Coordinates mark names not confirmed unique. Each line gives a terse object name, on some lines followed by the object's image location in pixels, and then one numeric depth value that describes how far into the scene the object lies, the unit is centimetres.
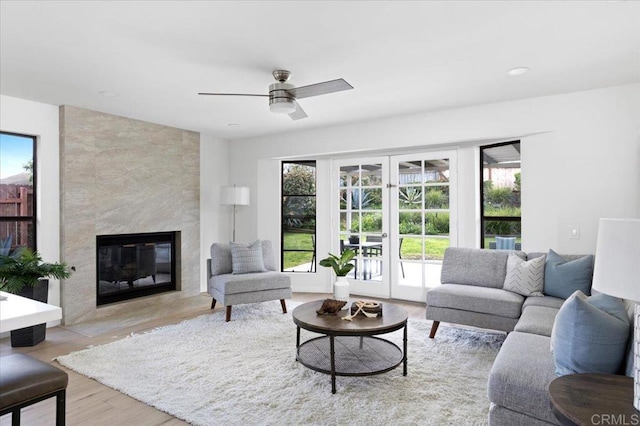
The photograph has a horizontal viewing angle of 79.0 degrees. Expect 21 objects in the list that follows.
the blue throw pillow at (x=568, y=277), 335
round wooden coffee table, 271
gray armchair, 434
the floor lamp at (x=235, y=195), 575
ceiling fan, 289
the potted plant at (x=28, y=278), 359
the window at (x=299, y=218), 607
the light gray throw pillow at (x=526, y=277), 353
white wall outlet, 396
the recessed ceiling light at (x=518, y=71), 328
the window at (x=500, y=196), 458
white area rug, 237
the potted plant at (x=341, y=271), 352
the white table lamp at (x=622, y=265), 127
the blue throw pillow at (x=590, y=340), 171
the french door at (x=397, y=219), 505
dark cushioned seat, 163
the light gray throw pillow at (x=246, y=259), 470
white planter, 351
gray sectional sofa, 182
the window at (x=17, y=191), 411
